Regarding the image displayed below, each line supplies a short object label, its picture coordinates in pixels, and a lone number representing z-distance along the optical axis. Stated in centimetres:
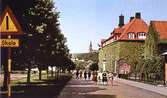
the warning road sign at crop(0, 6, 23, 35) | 858
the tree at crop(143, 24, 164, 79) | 3951
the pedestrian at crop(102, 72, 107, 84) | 3692
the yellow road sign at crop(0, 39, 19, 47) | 863
